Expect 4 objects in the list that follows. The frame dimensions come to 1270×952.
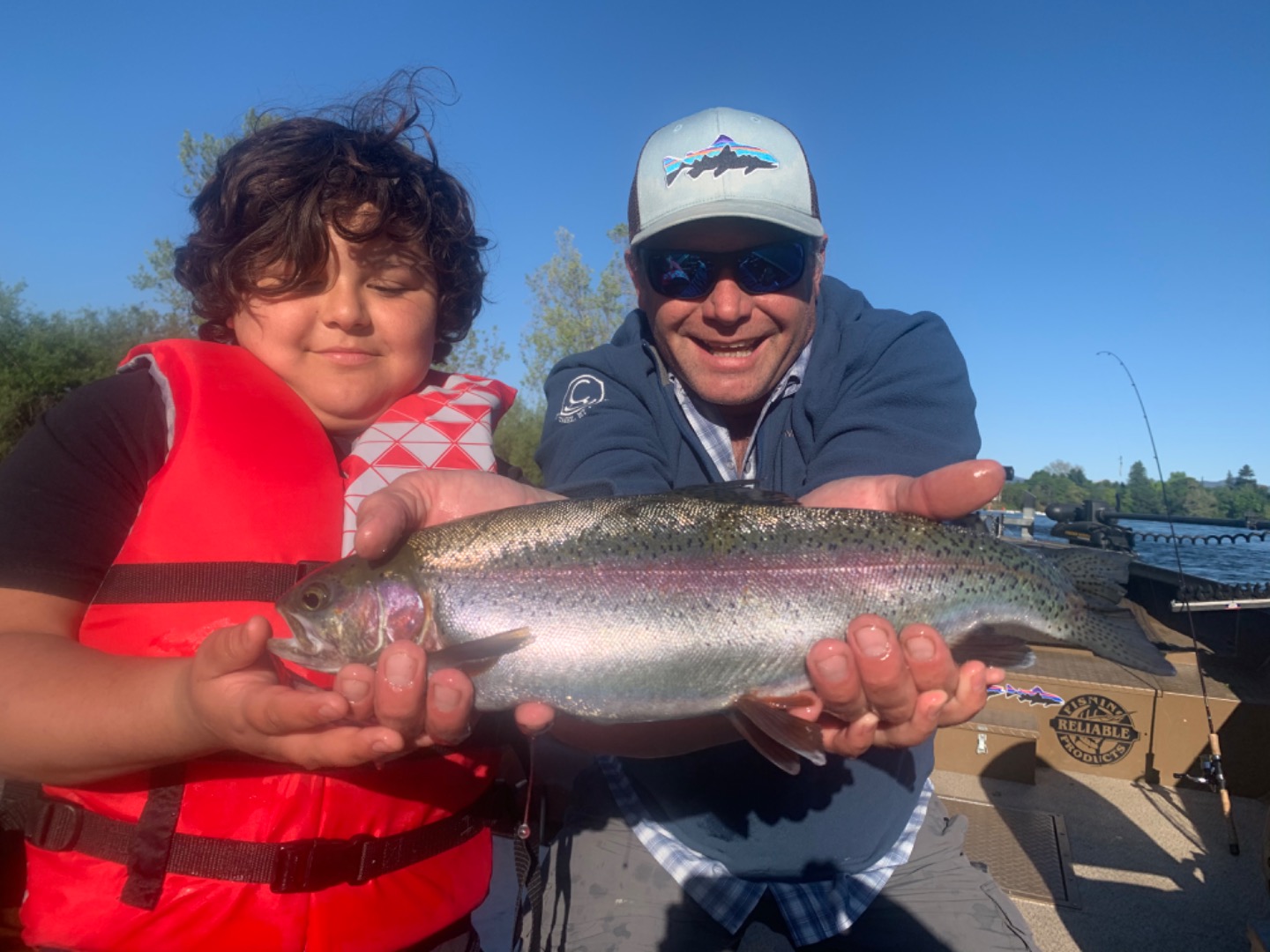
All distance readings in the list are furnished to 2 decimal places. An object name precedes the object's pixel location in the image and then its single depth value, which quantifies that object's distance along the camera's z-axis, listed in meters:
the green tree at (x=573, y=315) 35.22
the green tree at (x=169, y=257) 28.31
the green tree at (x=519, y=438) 30.64
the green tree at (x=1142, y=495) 37.46
